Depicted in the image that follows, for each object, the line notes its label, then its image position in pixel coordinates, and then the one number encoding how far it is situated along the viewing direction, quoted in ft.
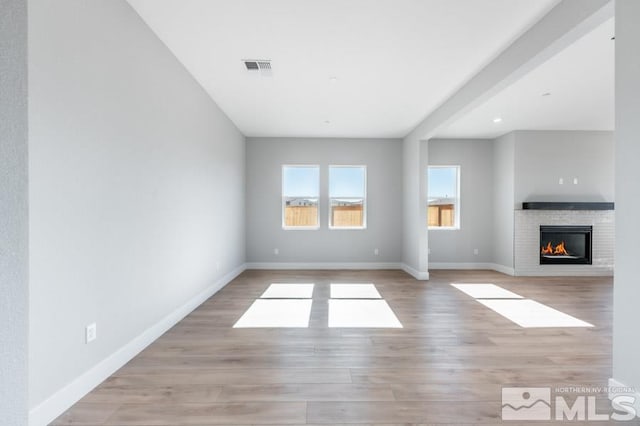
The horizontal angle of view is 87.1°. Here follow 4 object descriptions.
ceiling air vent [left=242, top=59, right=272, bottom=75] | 11.87
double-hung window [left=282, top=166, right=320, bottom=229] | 24.03
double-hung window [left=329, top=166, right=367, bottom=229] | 24.08
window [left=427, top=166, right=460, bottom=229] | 24.03
